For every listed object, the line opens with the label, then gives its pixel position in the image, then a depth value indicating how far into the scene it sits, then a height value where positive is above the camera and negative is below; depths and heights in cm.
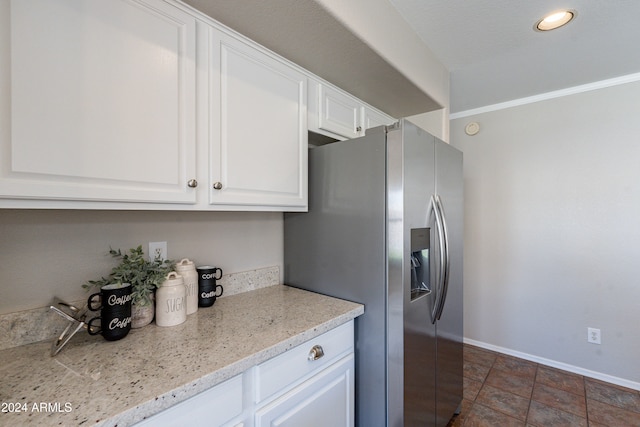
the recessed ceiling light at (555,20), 141 +100
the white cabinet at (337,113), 150 +59
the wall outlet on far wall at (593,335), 219 -97
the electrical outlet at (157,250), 122 -16
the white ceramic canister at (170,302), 107 -34
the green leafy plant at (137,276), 103 -23
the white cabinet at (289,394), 75 -59
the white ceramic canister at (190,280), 119 -28
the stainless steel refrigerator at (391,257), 122 -22
